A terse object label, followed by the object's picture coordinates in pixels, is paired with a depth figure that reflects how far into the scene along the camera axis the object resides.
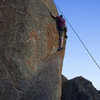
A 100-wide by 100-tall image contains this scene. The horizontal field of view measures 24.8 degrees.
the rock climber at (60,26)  11.90
